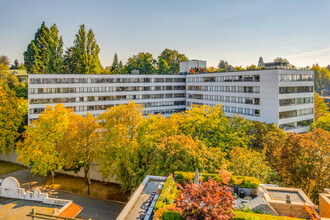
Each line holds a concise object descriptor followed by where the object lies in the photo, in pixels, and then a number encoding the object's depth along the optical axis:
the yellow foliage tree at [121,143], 34.81
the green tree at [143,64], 106.50
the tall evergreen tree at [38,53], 78.79
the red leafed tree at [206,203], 12.70
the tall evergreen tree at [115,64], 108.24
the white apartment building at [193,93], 52.50
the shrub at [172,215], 14.39
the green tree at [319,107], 72.94
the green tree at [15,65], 149.88
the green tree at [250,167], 28.41
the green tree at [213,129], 40.81
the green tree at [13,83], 75.31
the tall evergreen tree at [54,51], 72.61
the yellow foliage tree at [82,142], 39.12
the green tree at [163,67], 110.94
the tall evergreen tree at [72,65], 82.38
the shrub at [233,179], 21.25
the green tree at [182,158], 26.78
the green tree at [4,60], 114.28
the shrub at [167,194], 16.10
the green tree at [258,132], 42.62
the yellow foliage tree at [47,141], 39.72
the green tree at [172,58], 118.75
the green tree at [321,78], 145.75
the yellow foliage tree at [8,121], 51.37
